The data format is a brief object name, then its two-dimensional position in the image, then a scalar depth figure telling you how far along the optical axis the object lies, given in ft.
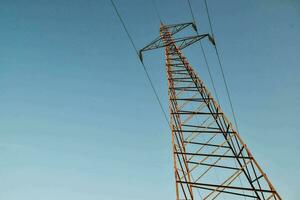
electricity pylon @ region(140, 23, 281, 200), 25.55
